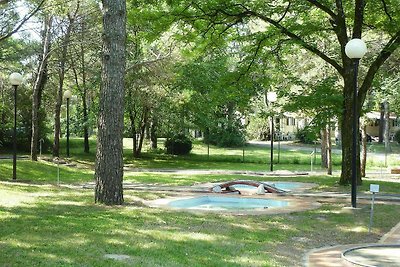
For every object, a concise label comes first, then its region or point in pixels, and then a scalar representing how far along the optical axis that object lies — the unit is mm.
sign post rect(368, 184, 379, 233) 8383
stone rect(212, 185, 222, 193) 13991
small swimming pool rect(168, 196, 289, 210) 12389
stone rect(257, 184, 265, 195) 13803
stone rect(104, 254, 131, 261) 6100
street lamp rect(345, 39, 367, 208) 10148
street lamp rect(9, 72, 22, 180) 16281
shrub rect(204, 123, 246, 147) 38512
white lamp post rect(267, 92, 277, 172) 19962
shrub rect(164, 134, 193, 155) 33531
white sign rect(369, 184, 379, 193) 8404
